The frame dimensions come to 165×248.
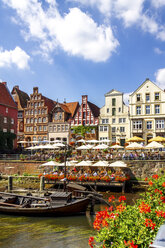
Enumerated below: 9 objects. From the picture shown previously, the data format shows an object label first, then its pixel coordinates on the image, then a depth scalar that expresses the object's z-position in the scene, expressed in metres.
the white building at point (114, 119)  46.84
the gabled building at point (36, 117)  55.28
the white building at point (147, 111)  43.69
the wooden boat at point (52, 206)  16.02
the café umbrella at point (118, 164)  25.82
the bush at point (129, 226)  4.71
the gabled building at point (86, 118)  49.86
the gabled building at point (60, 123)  52.97
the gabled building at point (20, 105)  57.81
